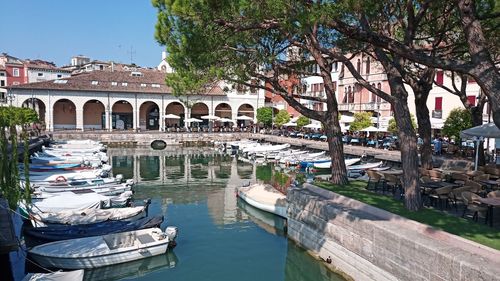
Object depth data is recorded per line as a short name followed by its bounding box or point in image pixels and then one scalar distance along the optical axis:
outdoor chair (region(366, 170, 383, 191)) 14.78
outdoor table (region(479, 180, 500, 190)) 12.86
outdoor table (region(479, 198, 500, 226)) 9.35
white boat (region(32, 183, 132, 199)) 19.00
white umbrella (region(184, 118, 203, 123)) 51.72
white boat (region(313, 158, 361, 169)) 27.64
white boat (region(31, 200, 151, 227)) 14.51
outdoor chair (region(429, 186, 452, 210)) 11.60
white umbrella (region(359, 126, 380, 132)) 33.61
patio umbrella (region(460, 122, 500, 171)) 14.43
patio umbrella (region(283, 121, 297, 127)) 47.97
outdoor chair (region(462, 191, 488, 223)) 10.17
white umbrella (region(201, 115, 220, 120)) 52.07
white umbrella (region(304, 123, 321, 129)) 42.09
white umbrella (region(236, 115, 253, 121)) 55.49
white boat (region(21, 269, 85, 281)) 9.06
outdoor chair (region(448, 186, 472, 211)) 11.51
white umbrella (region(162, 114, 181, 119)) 52.19
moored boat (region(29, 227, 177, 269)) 11.22
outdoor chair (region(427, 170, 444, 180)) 14.98
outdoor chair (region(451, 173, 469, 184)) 13.94
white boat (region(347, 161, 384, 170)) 25.08
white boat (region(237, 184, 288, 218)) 16.80
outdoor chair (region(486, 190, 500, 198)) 10.58
